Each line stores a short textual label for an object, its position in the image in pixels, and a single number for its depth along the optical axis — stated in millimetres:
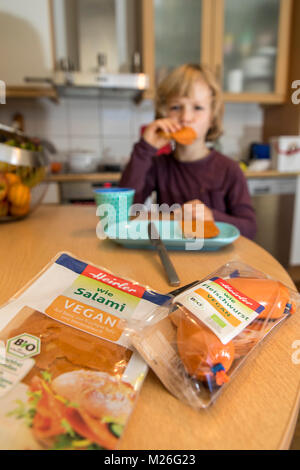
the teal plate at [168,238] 631
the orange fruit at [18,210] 881
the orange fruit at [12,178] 809
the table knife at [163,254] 493
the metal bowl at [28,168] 801
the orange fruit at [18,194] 833
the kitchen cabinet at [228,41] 2305
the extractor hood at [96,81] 2066
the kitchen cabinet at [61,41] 2113
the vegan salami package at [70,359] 226
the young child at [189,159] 1188
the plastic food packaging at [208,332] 279
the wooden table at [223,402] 235
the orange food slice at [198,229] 648
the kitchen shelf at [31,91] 2182
